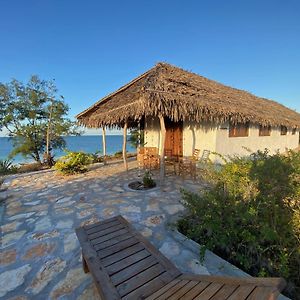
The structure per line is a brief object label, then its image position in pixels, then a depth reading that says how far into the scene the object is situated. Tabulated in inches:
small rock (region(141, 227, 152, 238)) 134.7
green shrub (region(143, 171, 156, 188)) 244.5
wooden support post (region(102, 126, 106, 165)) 393.0
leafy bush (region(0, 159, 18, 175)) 378.1
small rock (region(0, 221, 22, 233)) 149.2
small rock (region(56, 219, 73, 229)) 149.9
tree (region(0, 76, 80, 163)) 525.7
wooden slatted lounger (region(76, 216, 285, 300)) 56.1
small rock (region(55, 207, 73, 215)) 176.7
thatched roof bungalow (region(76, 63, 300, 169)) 239.1
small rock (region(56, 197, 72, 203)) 205.3
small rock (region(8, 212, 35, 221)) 168.9
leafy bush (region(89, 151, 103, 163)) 452.6
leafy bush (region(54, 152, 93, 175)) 331.0
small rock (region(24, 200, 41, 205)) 202.4
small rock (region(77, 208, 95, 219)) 167.9
